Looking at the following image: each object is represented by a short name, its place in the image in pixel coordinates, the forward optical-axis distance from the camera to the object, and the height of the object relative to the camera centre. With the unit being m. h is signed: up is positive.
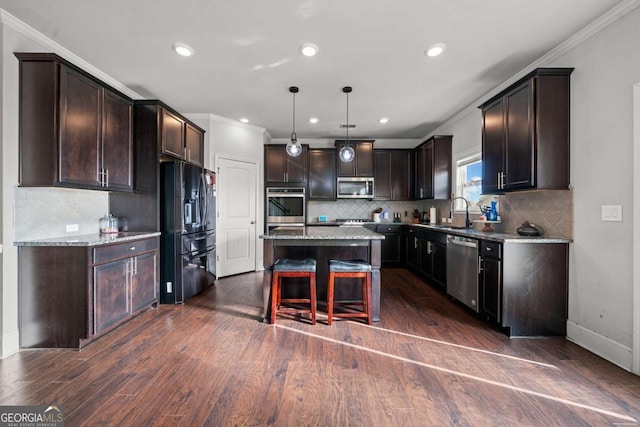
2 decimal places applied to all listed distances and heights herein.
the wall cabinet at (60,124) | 2.26 +0.72
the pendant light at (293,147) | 3.41 +0.77
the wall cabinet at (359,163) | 5.76 +0.97
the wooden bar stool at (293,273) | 2.73 -0.60
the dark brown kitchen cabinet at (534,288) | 2.52 -0.68
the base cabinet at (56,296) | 2.26 -0.69
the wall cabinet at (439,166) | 4.85 +0.77
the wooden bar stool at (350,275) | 2.75 -0.62
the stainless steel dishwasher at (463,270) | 2.98 -0.67
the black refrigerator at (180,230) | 3.39 -0.24
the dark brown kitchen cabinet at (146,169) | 3.26 +0.47
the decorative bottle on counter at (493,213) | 3.48 -0.02
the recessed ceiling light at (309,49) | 2.58 +1.50
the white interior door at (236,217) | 4.73 -0.11
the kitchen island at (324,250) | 2.87 -0.45
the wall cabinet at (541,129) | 2.50 +0.73
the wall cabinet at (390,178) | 5.85 +0.68
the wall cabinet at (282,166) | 5.56 +0.87
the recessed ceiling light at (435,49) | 2.57 +1.50
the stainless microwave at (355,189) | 5.80 +0.44
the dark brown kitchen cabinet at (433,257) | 3.83 -0.69
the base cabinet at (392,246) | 5.52 -0.69
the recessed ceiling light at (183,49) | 2.59 +1.50
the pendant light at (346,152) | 3.51 +0.72
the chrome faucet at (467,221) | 3.99 -0.14
